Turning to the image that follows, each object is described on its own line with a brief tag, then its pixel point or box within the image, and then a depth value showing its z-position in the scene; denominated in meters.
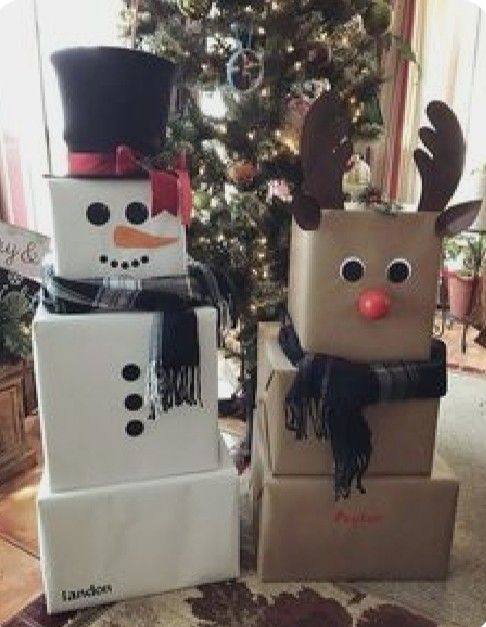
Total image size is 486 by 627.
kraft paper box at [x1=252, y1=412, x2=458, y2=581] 1.42
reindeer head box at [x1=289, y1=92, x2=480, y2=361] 1.24
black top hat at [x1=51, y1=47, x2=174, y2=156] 1.21
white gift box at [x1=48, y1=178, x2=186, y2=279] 1.25
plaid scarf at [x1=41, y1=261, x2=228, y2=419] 1.27
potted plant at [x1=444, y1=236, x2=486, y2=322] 3.26
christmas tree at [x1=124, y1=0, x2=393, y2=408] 1.74
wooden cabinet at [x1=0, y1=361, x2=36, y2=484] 1.91
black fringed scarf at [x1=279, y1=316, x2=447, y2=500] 1.32
